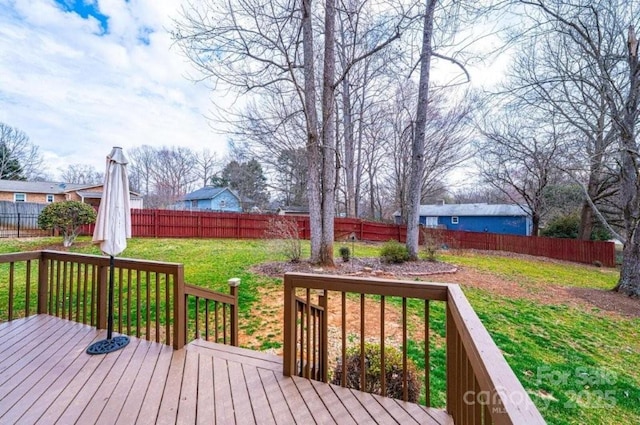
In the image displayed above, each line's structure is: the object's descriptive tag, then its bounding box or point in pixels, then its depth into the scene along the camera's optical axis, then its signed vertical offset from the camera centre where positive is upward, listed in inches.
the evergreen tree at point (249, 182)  974.4 +113.3
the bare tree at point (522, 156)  452.1 +110.0
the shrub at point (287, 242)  303.7 -29.4
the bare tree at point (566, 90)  296.7 +138.1
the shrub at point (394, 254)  331.6 -42.8
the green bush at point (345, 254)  336.5 -44.7
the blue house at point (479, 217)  844.0 -0.9
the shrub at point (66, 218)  372.5 -5.1
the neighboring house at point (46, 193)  705.6 +53.1
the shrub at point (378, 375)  92.0 -51.6
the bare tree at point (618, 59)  260.4 +147.8
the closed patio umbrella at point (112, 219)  106.8 -1.7
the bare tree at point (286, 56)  255.4 +150.1
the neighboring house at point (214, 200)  1023.0 +55.9
